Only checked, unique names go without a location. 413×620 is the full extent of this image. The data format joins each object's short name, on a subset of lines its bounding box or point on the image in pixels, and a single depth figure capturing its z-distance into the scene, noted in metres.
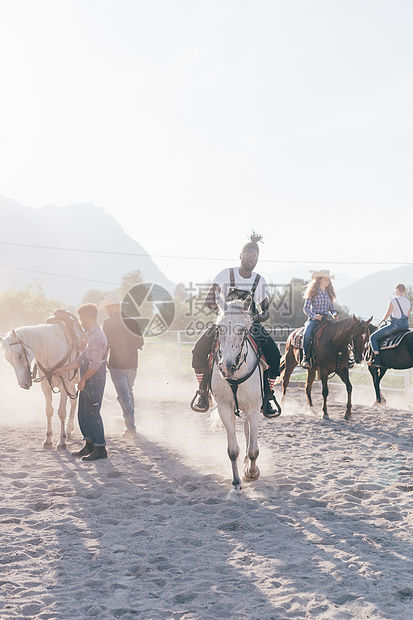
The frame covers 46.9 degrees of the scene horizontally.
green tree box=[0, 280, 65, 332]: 46.06
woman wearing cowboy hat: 9.67
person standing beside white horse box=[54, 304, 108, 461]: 6.34
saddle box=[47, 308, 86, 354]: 7.47
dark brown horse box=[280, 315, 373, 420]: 9.22
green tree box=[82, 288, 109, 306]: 114.44
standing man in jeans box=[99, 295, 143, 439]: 7.60
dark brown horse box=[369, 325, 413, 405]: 9.81
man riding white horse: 5.40
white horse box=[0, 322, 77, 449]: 6.69
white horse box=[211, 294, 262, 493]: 4.57
